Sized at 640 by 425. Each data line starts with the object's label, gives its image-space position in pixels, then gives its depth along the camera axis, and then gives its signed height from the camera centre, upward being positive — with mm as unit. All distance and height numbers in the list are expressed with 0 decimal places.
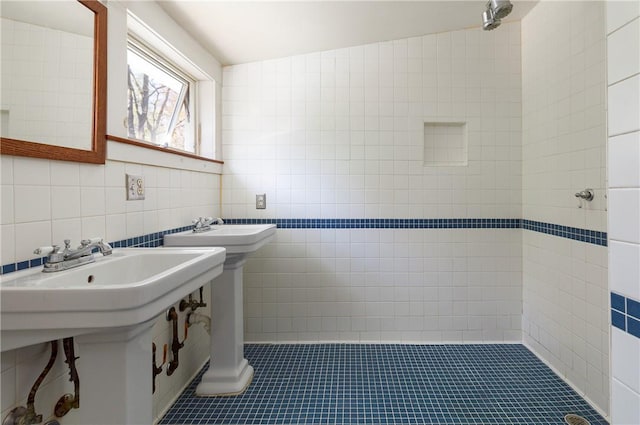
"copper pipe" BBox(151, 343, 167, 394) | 1722 -814
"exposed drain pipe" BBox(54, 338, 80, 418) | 1174 -621
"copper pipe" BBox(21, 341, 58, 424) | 1069 -588
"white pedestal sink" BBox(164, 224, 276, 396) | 2057 -754
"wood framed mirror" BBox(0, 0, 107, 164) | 1210 +408
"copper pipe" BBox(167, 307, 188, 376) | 1897 -763
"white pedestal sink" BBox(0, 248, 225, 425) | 887 -283
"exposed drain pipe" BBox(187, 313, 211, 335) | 2092 -677
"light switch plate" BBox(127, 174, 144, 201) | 1640 +110
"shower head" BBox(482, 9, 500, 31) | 2007 +1116
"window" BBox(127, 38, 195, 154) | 1961 +713
